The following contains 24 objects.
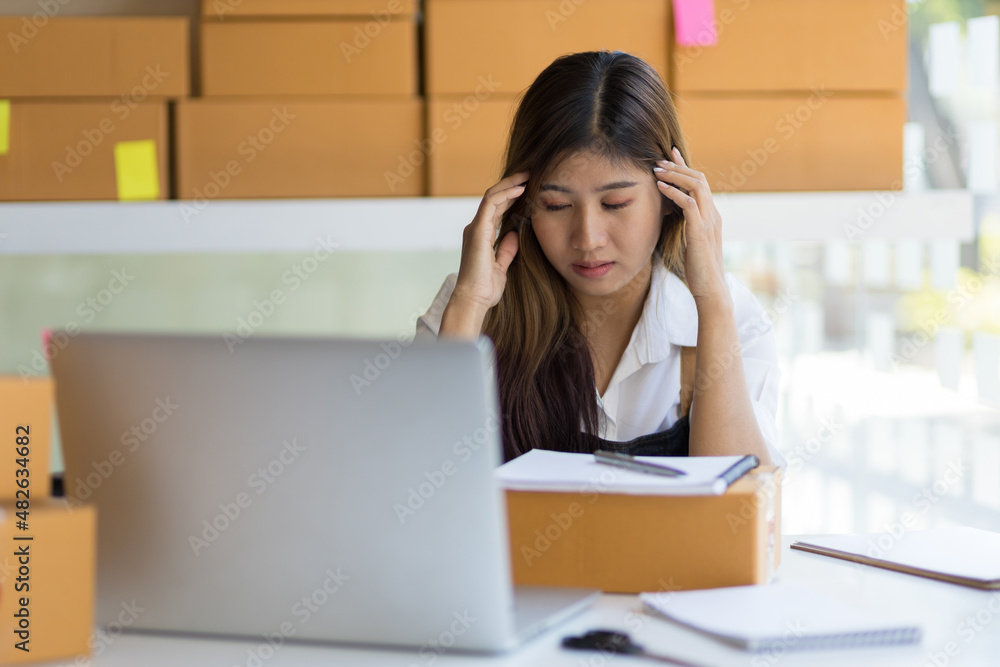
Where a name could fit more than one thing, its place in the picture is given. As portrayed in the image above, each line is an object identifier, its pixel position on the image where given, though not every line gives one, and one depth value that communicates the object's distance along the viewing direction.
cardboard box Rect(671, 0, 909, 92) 3.49
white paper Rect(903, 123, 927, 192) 3.58
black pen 2.69
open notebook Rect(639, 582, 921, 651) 2.25
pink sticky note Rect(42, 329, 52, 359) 2.32
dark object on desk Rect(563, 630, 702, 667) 2.28
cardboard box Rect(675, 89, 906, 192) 3.51
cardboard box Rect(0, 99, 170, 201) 3.49
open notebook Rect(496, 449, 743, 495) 2.58
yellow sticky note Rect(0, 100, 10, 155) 3.48
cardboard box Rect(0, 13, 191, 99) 3.49
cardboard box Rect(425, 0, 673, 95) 3.50
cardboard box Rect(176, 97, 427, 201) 3.50
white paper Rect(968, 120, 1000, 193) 3.93
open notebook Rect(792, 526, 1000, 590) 2.81
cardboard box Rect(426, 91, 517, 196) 3.50
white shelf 3.49
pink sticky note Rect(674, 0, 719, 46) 3.49
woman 3.13
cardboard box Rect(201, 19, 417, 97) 3.49
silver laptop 2.08
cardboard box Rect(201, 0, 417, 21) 3.48
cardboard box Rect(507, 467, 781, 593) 2.62
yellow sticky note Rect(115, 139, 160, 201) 3.50
